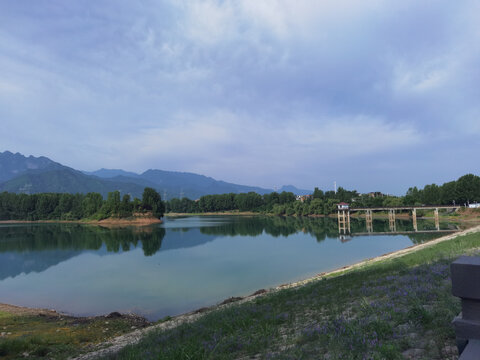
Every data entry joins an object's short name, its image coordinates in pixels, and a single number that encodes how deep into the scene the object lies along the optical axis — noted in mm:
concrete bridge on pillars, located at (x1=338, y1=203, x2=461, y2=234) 79156
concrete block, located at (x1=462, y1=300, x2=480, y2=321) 2947
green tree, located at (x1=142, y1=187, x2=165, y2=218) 128125
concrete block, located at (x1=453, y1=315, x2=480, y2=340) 2932
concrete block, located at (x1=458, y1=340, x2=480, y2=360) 2711
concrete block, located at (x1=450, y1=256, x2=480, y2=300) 2841
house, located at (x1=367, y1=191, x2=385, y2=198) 150825
